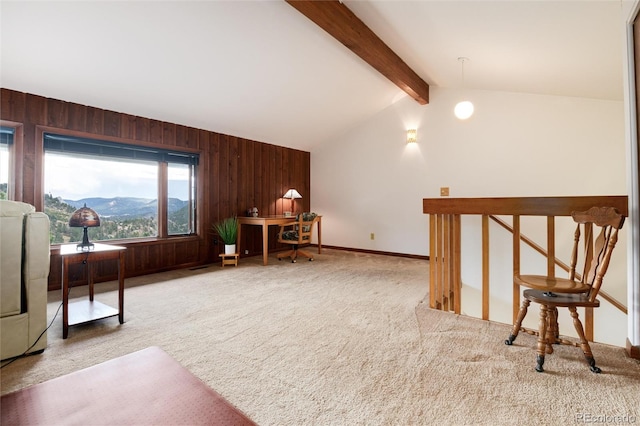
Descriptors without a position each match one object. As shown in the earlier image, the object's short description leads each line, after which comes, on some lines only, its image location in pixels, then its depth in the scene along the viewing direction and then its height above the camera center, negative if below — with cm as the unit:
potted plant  451 -28
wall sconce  504 +138
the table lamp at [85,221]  225 -4
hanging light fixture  383 +139
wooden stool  448 -68
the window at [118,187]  338 +39
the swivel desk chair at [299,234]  488 -32
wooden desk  456 -10
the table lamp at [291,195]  589 +42
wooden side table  210 -61
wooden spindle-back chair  156 -41
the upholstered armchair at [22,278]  174 -38
